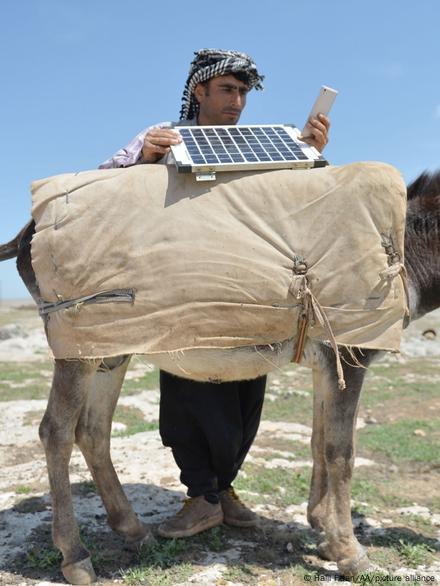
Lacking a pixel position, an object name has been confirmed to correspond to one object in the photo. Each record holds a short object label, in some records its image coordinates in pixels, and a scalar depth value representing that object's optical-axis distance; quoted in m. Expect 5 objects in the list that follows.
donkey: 3.33
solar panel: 3.16
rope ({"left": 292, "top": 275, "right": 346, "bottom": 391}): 3.10
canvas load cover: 3.12
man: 3.86
